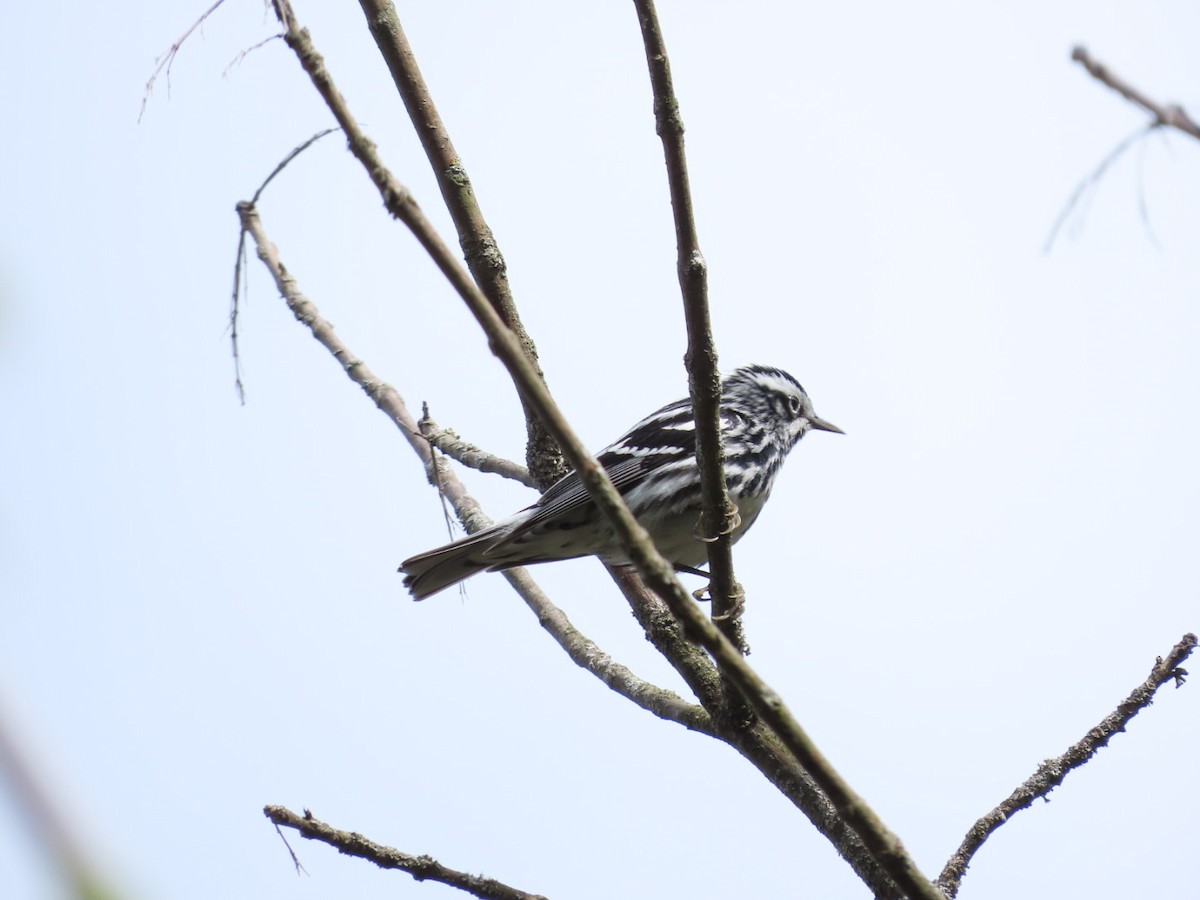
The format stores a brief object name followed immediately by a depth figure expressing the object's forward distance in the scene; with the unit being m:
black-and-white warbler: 9.96
